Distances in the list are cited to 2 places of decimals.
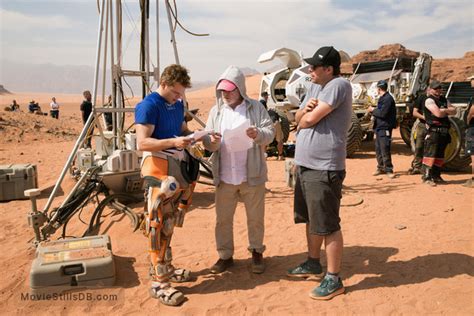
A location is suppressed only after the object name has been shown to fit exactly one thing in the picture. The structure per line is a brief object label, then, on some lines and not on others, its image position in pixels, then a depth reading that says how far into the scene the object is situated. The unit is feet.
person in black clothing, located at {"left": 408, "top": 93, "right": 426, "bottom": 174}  23.53
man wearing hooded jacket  10.87
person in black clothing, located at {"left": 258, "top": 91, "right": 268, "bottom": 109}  33.88
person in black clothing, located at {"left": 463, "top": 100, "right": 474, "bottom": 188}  18.81
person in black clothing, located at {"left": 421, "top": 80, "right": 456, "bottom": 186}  21.26
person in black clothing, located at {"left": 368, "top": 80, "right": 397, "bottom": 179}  24.41
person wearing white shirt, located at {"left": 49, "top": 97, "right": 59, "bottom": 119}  64.34
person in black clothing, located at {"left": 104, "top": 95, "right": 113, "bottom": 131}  25.20
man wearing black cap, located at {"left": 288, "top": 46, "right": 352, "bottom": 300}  9.85
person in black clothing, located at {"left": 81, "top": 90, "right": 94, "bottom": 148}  33.55
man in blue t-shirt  9.86
